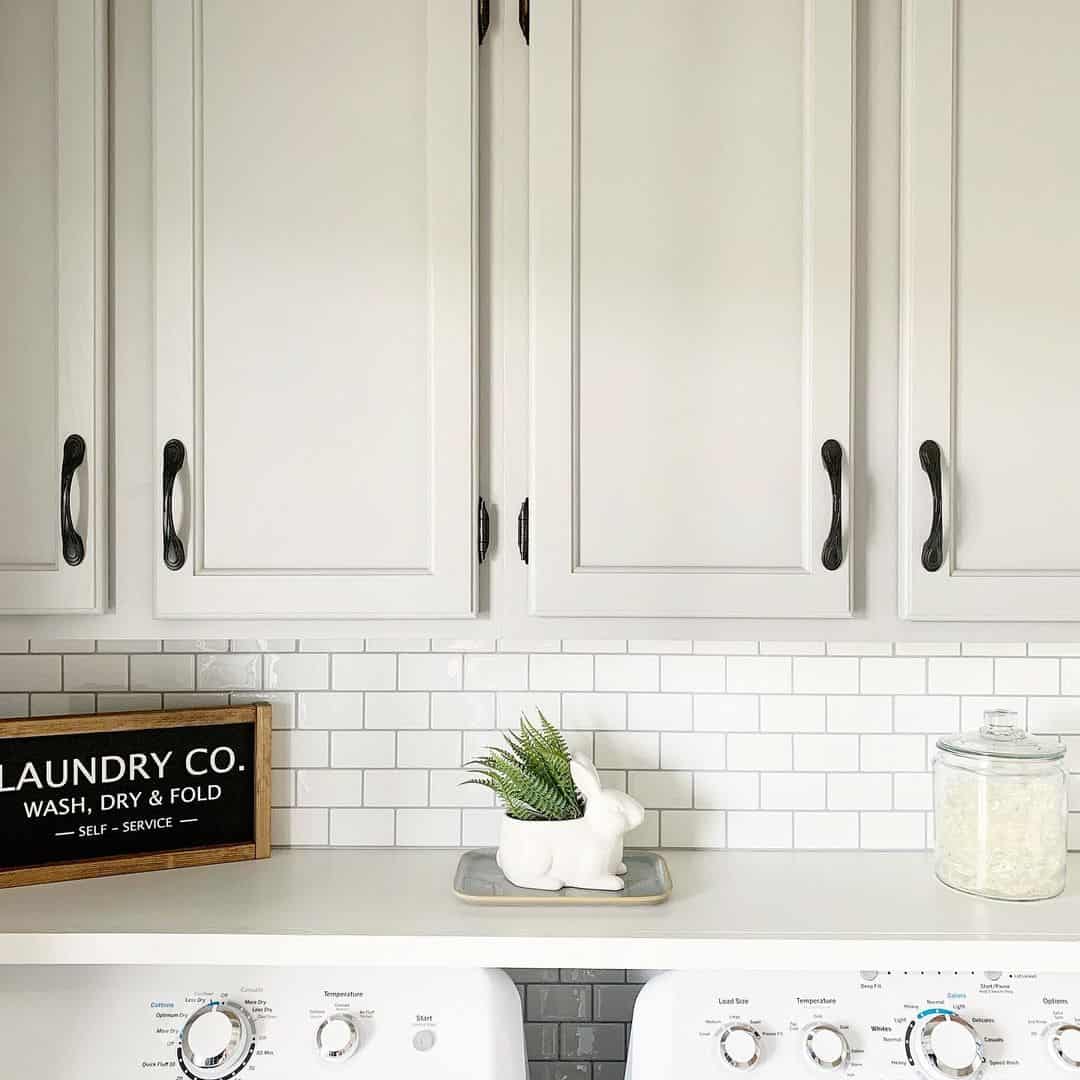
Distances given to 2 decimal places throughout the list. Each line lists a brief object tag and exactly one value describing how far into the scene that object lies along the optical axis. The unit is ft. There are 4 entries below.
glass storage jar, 4.26
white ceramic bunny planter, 4.29
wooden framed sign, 4.50
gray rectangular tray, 4.19
